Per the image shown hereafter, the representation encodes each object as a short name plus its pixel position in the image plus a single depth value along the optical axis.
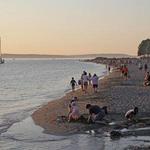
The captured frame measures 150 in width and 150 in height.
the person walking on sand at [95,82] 34.17
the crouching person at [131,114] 20.64
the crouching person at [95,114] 20.59
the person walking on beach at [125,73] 52.04
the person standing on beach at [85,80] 36.15
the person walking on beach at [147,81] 39.86
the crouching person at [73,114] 21.47
